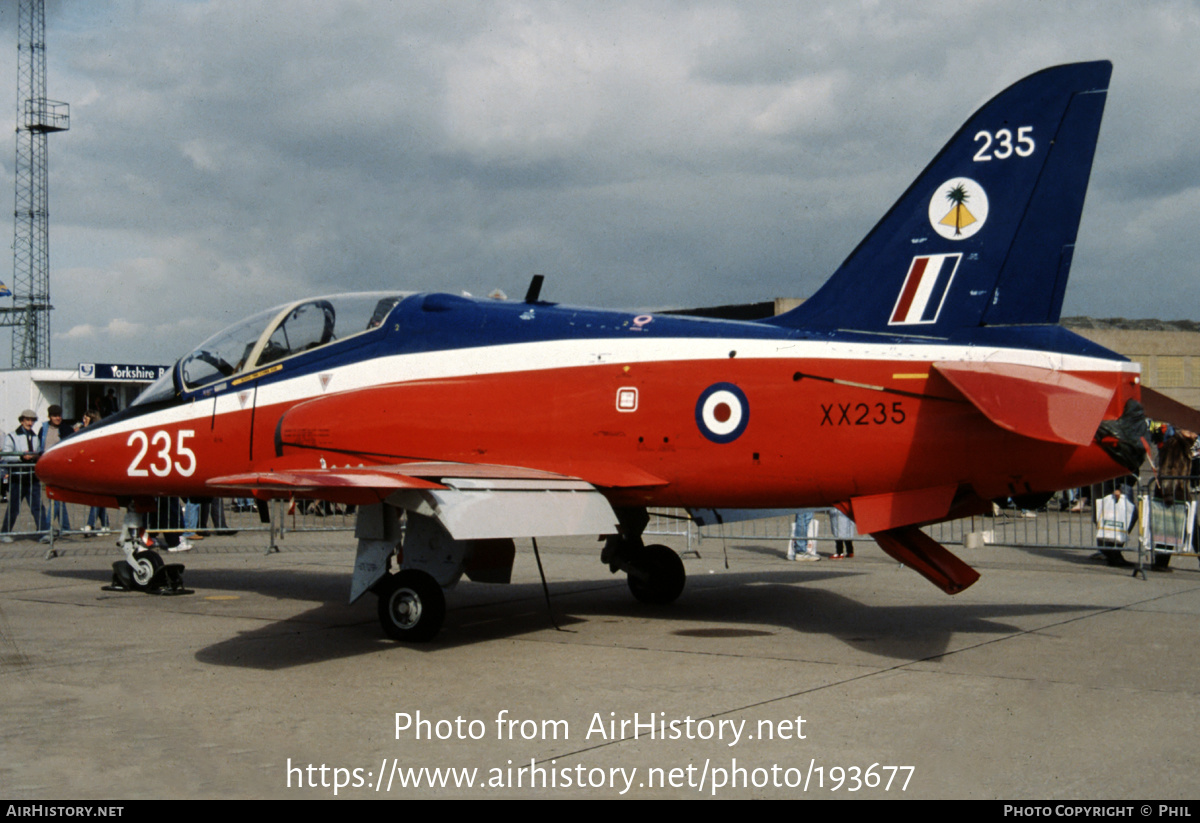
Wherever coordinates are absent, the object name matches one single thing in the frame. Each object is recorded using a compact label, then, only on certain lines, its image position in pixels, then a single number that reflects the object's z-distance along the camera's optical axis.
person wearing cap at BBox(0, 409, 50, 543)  17.06
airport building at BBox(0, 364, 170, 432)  34.44
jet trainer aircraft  7.75
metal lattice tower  57.47
